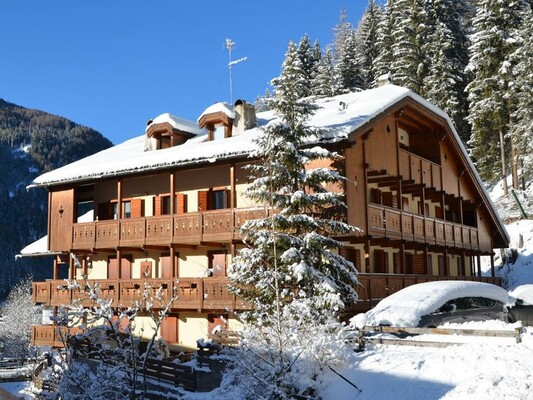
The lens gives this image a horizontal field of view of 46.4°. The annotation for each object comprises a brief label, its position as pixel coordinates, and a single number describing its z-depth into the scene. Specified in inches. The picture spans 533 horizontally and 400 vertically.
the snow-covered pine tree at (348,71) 2300.7
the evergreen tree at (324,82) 2208.4
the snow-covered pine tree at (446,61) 2021.4
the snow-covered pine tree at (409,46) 2139.3
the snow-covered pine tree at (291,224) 687.1
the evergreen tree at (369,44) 2516.0
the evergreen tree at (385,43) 2301.2
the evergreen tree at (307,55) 2471.2
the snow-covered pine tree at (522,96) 1680.6
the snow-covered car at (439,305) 665.6
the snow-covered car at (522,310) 904.3
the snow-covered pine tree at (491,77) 1808.6
